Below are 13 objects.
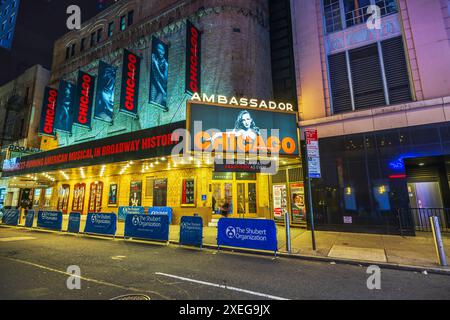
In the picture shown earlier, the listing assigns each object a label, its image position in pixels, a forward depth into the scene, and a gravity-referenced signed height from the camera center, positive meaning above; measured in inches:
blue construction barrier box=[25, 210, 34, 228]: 626.2 -36.9
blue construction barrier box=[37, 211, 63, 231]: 561.6 -37.0
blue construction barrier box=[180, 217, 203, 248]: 370.3 -46.4
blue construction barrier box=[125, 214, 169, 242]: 405.7 -42.1
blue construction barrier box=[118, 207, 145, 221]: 666.8 -17.8
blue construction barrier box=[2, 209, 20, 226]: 685.3 -34.0
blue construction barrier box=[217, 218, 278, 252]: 321.4 -46.1
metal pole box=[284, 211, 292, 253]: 322.3 -50.6
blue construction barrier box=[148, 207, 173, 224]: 625.6 -20.4
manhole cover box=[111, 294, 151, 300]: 169.6 -69.4
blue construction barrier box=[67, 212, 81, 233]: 522.3 -41.5
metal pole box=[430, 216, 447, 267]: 248.9 -48.2
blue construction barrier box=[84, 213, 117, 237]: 467.8 -40.1
